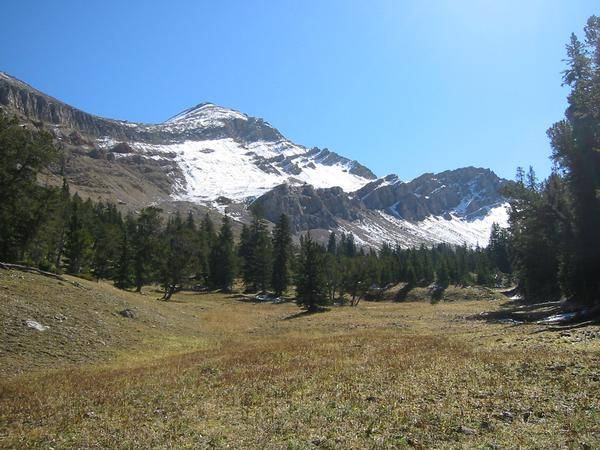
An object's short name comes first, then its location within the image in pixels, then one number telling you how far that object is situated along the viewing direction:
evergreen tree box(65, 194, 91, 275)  76.29
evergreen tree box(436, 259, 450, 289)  117.44
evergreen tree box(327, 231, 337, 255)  181.35
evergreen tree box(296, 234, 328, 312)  68.75
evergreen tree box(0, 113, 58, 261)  40.87
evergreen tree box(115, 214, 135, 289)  76.44
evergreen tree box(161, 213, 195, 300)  71.81
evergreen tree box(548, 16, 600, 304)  37.44
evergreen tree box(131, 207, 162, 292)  76.69
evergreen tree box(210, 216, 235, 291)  100.56
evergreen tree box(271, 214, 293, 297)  94.56
